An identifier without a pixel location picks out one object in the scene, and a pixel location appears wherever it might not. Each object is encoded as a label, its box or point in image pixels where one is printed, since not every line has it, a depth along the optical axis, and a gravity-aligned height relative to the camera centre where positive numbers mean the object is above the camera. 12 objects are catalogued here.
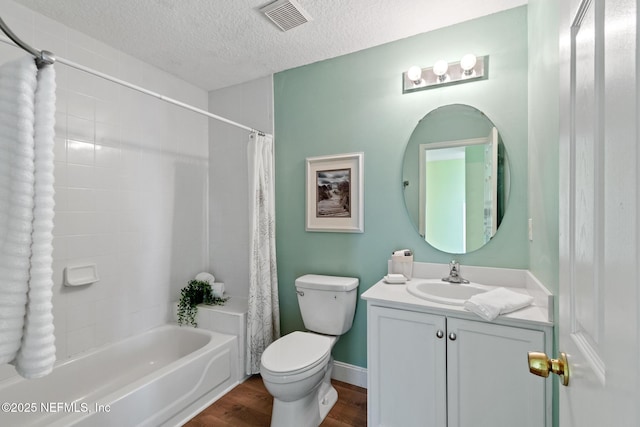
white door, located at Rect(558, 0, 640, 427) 0.34 +0.00
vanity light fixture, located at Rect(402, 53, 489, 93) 1.77 +0.89
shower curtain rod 0.67 +0.41
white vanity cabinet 1.24 -0.73
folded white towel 1.26 -0.39
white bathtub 1.53 -1.04
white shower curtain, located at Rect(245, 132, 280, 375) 2.22 -0.35
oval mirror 1.77 +0.23
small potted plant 2.42 -0.73
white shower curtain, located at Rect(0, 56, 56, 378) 0.70 -0.03
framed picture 2.16 +0.16
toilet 1.57 -0.81
